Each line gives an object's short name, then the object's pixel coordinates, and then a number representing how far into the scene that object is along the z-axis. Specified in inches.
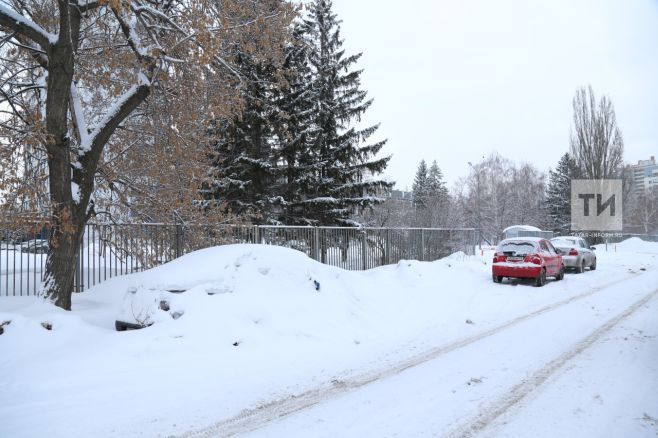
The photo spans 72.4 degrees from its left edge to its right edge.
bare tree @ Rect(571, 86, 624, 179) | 1936.5
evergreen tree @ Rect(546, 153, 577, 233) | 2377.0
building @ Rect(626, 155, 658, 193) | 5405.0
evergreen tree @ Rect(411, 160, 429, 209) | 2784.2
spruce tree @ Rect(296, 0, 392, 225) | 997.8
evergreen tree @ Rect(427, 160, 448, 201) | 2667.3
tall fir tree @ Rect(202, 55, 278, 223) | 930.7
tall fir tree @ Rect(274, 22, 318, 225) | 960.9
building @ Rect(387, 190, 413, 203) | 4101.9
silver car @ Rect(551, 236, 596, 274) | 813.2
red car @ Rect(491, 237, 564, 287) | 611.8
